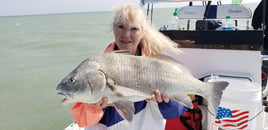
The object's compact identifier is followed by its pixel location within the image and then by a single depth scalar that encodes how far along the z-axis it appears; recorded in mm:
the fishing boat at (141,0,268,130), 1794
